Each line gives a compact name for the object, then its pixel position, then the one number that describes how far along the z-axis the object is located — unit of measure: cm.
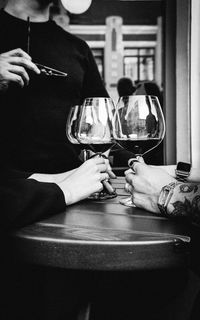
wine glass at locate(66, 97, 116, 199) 107
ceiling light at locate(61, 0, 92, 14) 378
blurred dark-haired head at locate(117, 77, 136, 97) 516
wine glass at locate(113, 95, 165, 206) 100
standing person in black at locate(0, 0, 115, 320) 87
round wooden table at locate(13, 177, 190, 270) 70
